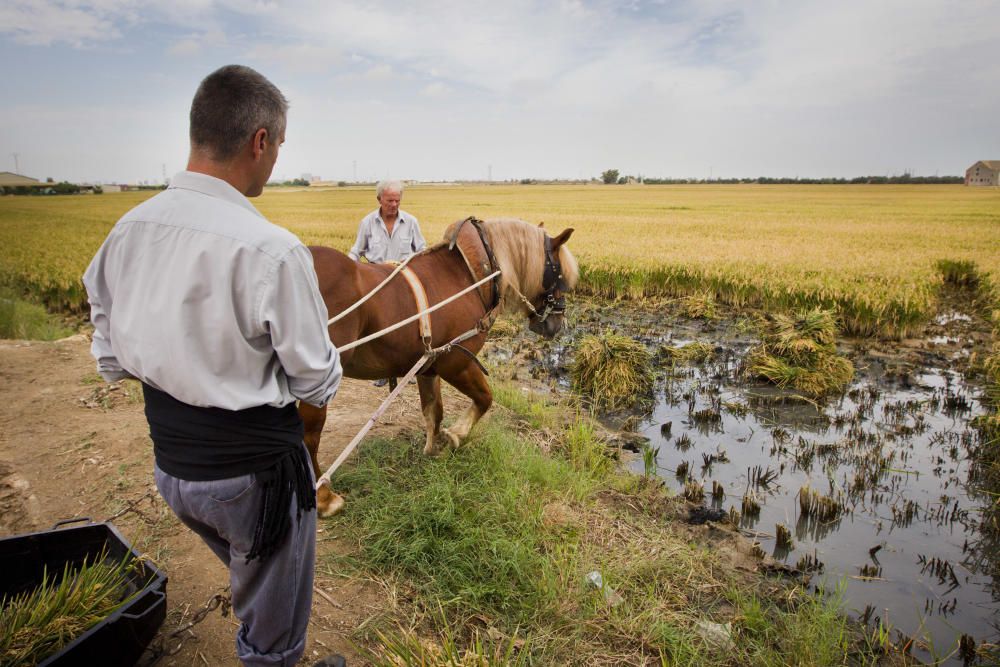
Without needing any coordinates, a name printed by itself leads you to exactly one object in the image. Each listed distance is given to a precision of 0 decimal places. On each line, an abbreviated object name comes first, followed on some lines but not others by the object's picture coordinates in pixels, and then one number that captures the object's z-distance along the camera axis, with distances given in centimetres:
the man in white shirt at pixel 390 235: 542
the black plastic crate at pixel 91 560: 191
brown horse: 308
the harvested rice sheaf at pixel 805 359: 644
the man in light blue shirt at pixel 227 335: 130
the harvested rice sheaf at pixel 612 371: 630
